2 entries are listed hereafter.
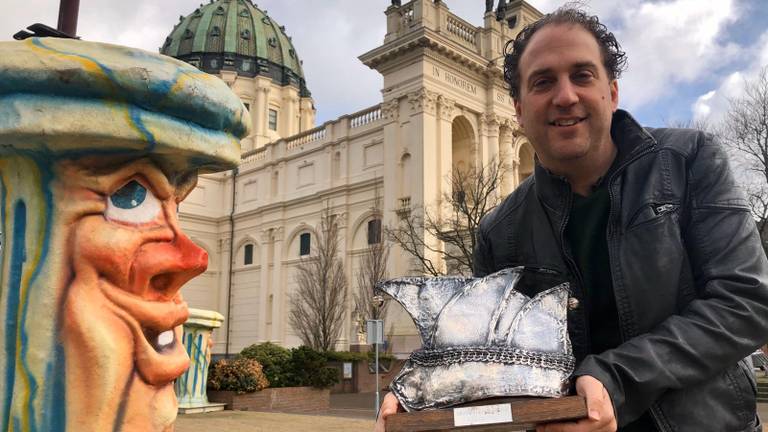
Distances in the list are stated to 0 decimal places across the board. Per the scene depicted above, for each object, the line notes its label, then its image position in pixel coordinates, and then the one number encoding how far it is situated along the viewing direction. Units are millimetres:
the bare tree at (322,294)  38656
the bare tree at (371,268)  36031
